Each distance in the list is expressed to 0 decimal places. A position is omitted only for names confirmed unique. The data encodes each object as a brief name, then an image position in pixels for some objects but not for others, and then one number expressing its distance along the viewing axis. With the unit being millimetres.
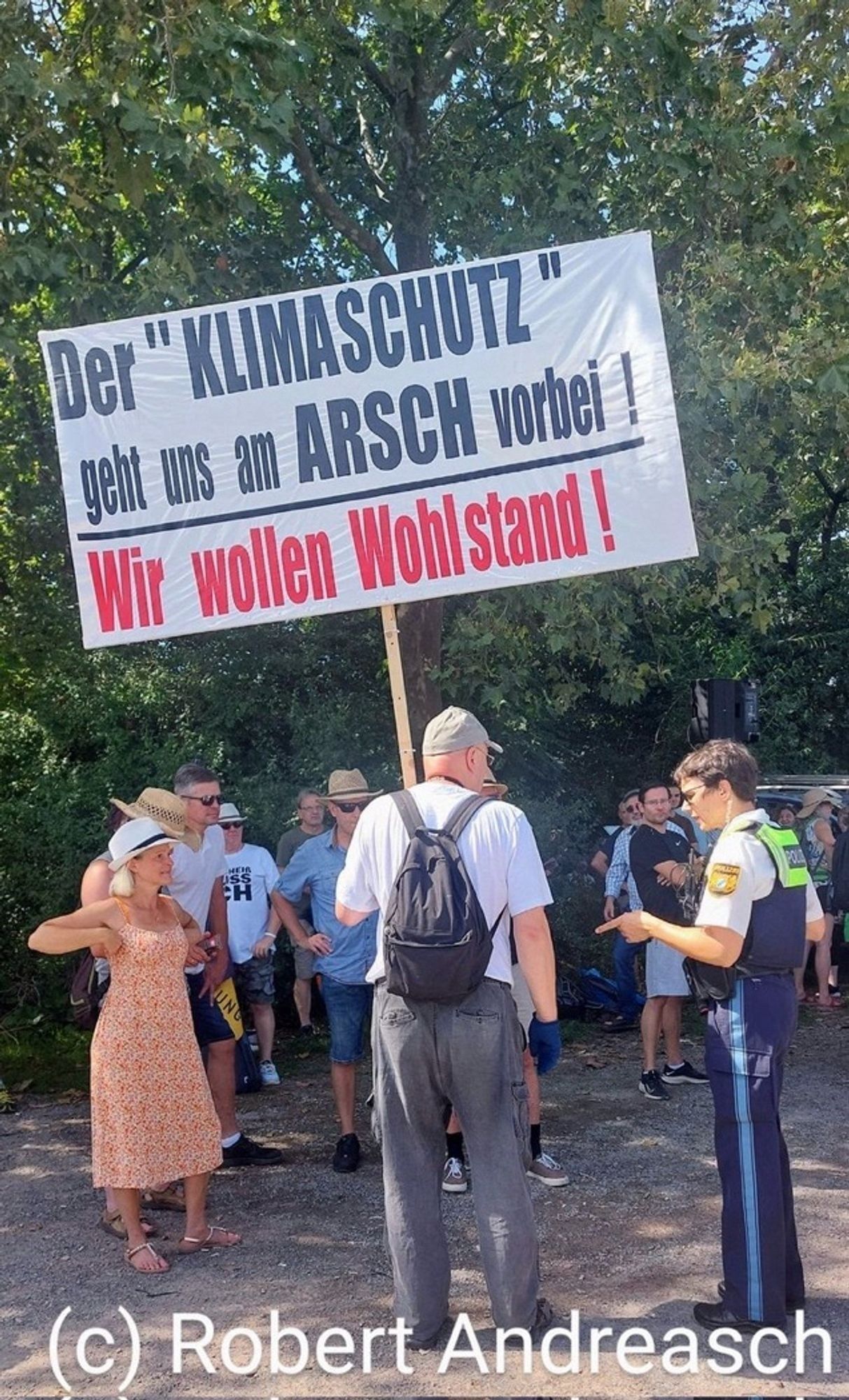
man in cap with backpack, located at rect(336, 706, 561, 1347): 4137
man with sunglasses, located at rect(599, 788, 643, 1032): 10039
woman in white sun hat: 5062
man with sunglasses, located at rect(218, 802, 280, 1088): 8234
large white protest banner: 5480
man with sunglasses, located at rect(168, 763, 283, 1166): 6008
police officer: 4234
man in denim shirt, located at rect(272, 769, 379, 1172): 6355
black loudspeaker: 10477
